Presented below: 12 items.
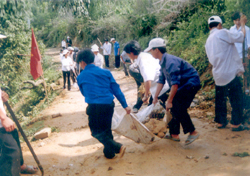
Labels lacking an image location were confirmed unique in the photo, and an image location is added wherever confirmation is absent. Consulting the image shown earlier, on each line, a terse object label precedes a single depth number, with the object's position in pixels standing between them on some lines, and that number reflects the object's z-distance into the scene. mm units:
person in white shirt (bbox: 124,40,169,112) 3979
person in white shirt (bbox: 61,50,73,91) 9602
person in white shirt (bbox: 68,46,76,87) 10102
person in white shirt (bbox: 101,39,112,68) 14078
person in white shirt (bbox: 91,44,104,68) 8321
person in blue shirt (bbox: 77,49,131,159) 3217
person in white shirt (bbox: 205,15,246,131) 3517
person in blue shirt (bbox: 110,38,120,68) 13242
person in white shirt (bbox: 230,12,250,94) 4102
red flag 7591
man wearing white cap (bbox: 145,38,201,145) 3117
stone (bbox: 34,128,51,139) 5364
